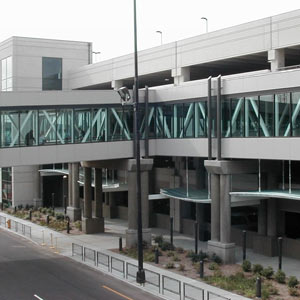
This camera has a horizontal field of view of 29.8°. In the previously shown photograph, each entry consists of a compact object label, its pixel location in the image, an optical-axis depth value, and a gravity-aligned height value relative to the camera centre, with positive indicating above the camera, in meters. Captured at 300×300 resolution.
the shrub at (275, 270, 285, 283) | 25.33 -6.44
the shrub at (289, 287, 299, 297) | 23.30 -6.55
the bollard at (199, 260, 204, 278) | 26.48 -6.38
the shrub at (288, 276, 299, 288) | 24.36 -6.42
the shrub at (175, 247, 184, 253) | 32.85 -6.75
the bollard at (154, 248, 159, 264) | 29.86 -6.42
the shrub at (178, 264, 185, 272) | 28.11 -6.65
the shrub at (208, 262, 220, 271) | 28.46 -6.69
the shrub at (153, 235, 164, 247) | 34.90 -6.52
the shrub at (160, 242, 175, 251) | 33.34 -6.63
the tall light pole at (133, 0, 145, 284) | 25.00 -3.02
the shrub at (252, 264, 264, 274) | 27.33 -6.53
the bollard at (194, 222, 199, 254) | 30.55 -5.67
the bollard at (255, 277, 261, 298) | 22.72 -6.22
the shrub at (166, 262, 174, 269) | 28.66 -6.65
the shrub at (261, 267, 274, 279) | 26.38 -6.50
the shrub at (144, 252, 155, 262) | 30.44 -6.68
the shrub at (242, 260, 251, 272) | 27.89 -6.52
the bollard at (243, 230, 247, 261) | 29.48 -5.87
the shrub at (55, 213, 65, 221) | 47.15 -6.78
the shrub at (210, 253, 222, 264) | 30.06 -6.64
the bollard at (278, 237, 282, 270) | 27.23 -5.90
